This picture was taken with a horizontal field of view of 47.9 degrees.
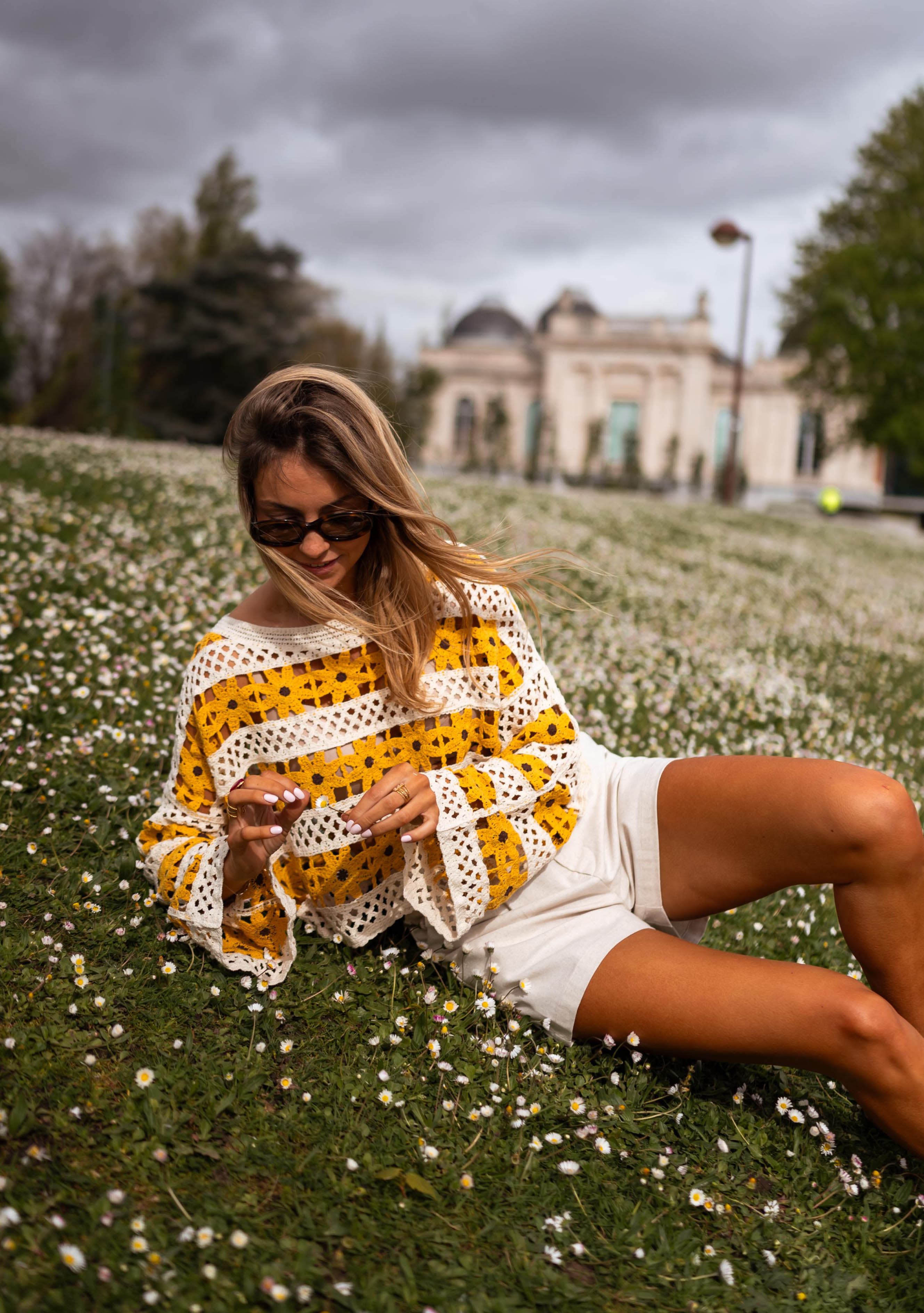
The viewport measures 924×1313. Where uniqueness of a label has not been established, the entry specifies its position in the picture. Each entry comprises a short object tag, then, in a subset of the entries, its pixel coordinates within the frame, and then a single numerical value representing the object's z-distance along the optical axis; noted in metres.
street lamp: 25.59
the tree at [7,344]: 39.78
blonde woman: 2.60
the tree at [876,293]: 29.48
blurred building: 55.91
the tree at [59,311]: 39.50
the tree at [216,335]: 34.72
